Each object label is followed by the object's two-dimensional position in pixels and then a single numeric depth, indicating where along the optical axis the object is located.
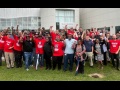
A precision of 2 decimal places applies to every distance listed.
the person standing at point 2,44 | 7.34
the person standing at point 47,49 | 6.58
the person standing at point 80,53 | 5.81
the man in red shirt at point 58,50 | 6.35
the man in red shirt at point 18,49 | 6.83
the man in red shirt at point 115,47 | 6.61
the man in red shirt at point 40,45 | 6.68
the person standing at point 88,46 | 6.71
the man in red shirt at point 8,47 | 6.71
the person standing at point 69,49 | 6.14
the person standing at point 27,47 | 6.55
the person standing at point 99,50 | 6.70
